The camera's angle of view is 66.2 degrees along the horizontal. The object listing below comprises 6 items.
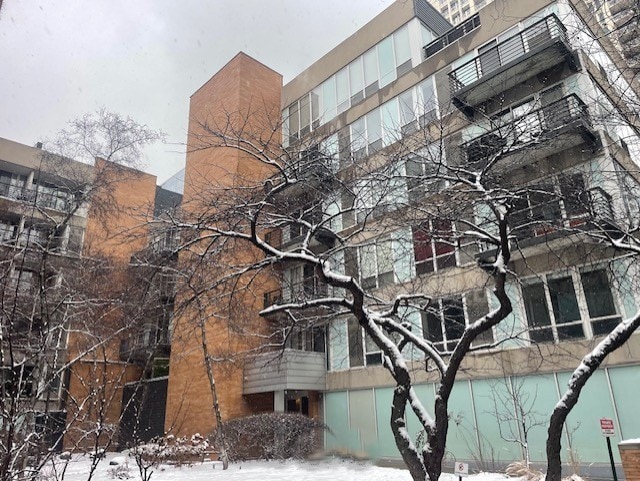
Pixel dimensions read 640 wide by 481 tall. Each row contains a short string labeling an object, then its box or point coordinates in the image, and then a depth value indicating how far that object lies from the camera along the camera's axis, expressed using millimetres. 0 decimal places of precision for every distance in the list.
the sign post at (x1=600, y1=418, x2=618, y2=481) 8570
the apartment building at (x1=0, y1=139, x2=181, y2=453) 14755
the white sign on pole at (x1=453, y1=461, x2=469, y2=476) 7690
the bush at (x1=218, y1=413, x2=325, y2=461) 16391
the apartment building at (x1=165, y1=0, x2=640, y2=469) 10117
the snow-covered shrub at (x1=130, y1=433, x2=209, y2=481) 16922
